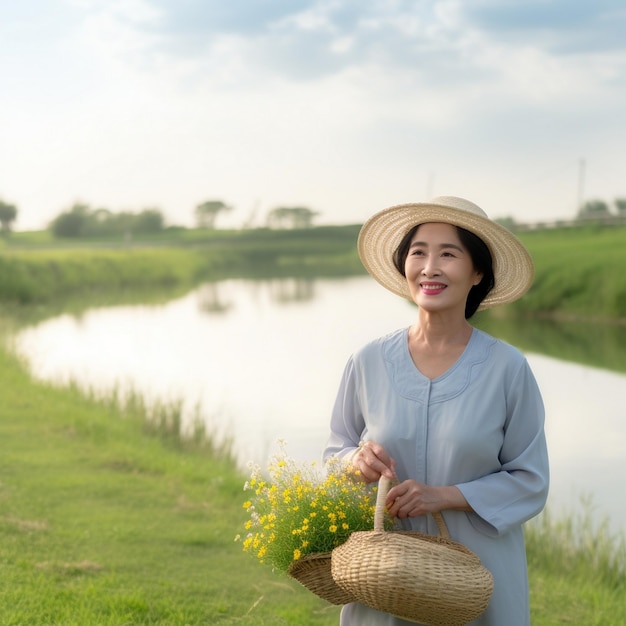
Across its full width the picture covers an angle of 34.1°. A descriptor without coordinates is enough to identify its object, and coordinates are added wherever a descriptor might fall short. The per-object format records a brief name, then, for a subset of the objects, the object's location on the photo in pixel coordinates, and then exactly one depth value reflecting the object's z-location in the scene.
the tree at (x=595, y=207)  59.50
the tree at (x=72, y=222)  79.62
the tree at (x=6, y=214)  70.89
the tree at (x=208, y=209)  90.81
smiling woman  2.49
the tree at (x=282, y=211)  90.12
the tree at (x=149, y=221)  86.00
